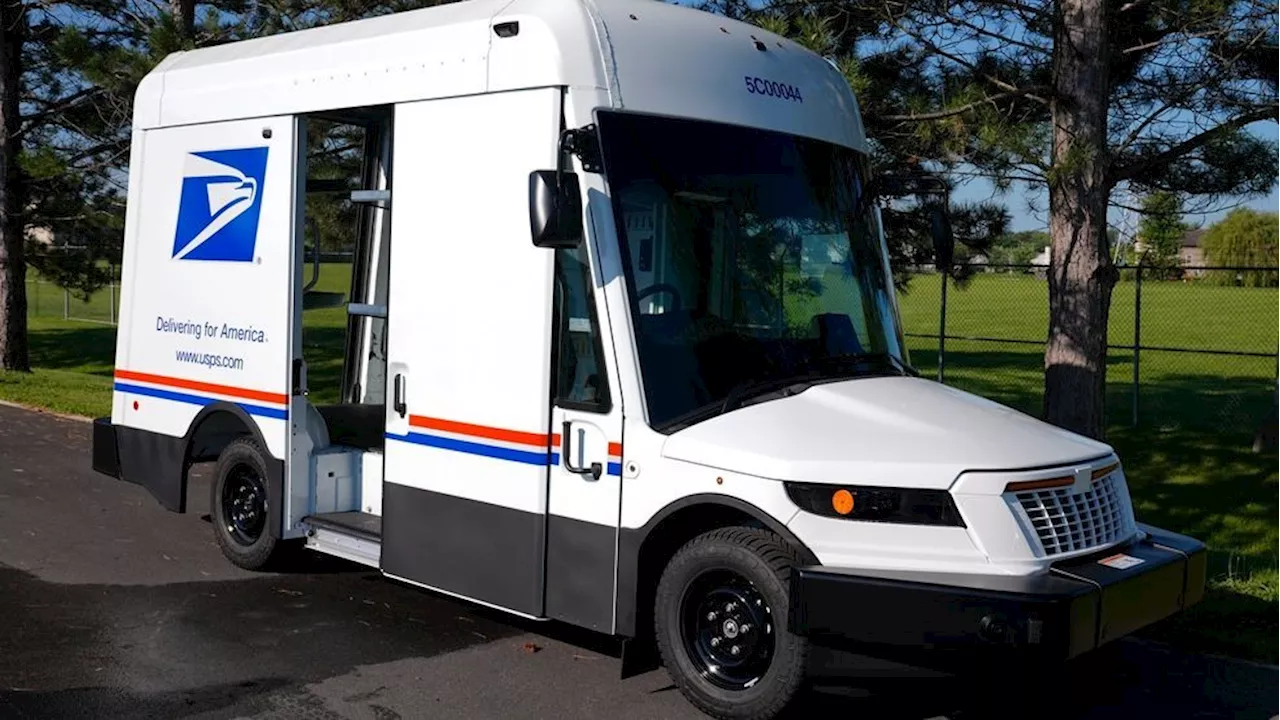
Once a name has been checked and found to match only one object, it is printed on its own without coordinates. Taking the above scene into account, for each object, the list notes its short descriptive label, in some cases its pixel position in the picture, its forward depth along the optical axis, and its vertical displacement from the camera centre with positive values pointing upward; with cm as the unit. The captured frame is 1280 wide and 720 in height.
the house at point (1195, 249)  7150 +465
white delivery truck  510 -32
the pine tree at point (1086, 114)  920 +149
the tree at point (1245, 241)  5219 +402
